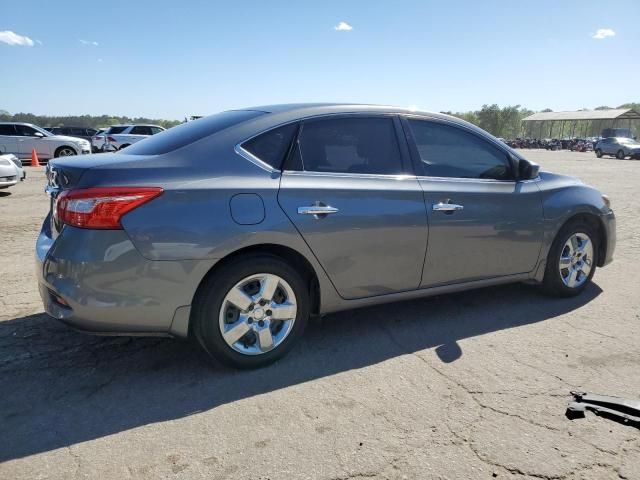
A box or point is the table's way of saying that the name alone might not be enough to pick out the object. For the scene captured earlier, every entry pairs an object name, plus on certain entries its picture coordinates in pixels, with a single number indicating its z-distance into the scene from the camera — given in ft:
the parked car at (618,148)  115.14
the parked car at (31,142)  67.92
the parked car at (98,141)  82.47
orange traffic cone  65.68
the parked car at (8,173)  35.32
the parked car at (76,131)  106.32
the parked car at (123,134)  80.28
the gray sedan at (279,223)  9.19
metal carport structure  204.54
